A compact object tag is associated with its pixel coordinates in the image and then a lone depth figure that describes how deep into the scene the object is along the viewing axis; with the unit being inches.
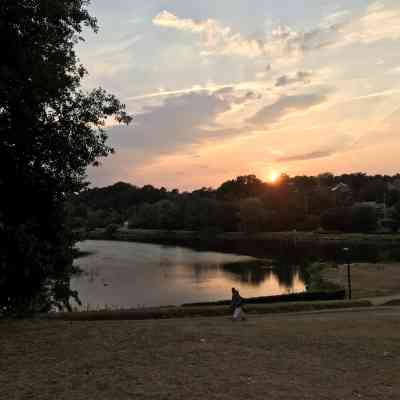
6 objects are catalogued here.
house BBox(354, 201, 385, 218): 4856.8
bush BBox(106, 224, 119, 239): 6240.2
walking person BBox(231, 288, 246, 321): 665.6
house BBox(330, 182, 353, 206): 5802.2
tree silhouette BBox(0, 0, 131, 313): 502.6
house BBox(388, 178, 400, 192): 5965.6
